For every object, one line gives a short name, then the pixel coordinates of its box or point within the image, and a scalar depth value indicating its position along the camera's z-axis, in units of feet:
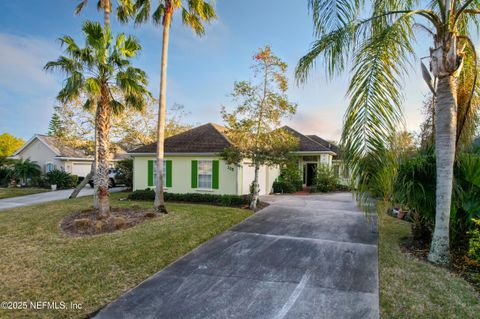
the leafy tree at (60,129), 61.62
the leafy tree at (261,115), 36.27
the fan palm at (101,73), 26.43
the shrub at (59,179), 70.44
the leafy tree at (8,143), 117.43
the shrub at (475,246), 15.28
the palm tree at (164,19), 32.89
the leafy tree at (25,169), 71.56
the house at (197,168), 45.52
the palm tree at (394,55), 13.53
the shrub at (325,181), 59.06
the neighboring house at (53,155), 80.38
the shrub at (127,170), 63.63
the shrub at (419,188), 20.11
